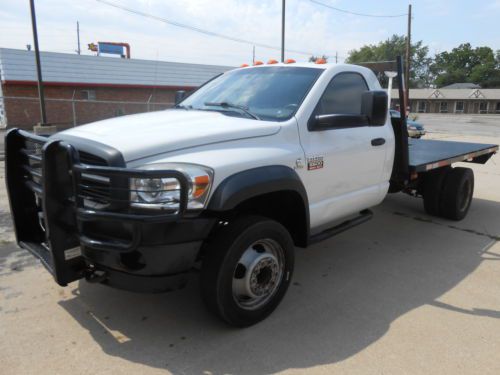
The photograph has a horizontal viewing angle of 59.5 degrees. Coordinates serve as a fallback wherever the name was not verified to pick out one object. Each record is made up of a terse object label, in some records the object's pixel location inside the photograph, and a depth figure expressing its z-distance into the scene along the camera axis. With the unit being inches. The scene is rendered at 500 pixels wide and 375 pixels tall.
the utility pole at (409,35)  1318.0
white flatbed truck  104.3
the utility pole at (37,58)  510.6
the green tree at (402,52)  3971.5
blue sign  1421.4
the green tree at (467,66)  3750.2
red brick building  933.8
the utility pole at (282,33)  735.7
